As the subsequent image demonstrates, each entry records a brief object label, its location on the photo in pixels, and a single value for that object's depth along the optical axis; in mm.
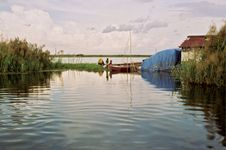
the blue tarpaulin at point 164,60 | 30681
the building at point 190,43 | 30426
